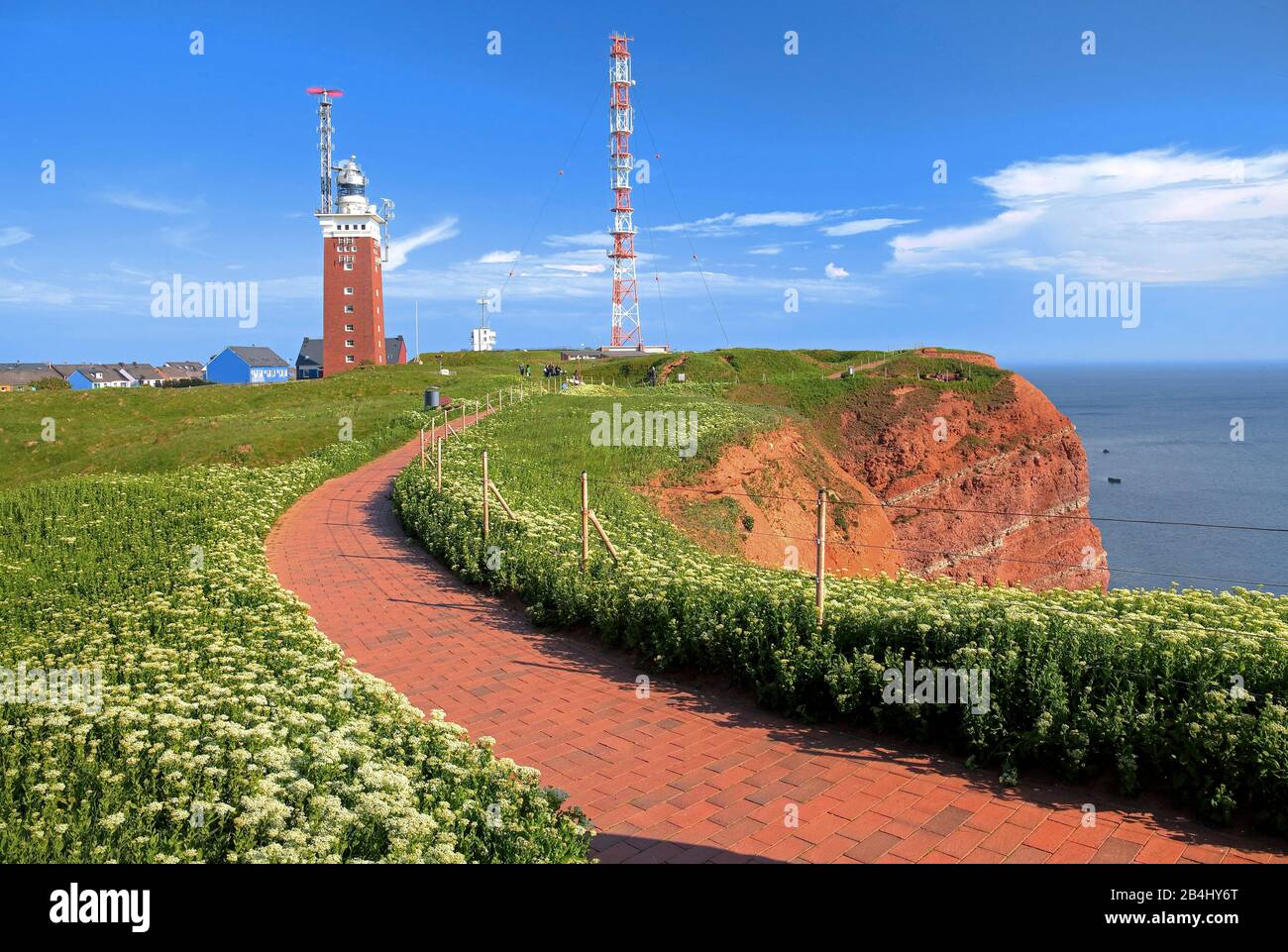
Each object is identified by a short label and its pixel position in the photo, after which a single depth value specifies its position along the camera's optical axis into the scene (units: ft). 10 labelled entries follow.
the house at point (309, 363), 325.42
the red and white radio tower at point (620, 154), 195.21
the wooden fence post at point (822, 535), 26.20
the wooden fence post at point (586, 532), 35.36
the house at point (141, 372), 378.73
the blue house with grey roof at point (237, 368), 312.29
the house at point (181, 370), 416.71
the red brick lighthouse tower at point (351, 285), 245.45
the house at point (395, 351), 322.06
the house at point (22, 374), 308.81
